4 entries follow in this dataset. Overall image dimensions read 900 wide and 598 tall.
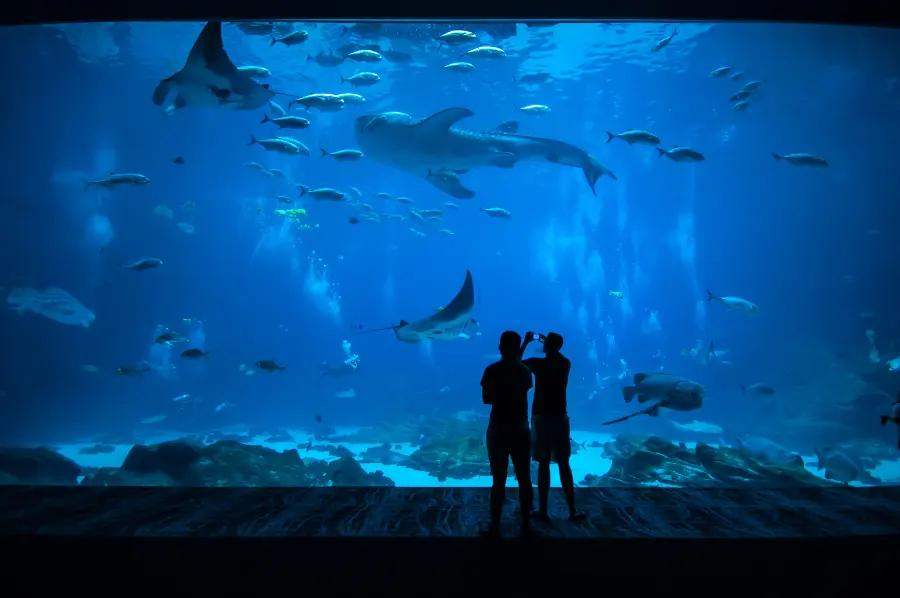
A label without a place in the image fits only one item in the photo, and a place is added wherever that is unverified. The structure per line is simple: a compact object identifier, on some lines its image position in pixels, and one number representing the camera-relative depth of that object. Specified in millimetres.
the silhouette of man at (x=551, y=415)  3725
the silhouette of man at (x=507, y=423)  3355
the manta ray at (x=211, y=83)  5723
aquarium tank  8992
